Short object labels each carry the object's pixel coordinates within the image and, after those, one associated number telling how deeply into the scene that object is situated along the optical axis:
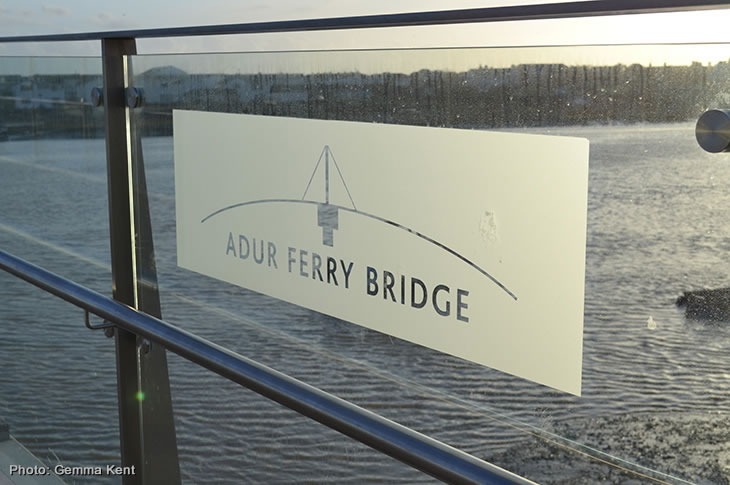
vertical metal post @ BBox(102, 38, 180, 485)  1.67
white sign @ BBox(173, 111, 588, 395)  0.99
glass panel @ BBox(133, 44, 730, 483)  0.86
